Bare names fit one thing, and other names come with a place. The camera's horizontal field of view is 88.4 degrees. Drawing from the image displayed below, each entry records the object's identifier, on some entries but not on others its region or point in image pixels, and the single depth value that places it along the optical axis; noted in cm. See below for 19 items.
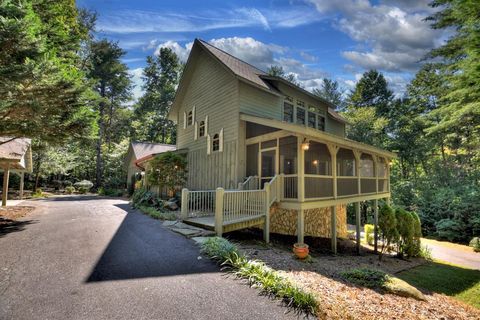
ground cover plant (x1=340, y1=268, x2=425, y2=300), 542
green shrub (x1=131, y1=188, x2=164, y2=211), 1213
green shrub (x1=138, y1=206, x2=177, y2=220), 944
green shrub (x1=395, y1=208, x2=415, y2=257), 1049
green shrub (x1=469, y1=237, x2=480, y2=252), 1350
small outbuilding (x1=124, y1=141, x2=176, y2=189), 2373
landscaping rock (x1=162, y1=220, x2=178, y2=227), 839
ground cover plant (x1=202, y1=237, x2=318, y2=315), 383
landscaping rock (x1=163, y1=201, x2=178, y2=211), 1145
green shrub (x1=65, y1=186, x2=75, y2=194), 2580
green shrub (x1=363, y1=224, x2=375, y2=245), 1438
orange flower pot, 686
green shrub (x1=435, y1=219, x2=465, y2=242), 1596
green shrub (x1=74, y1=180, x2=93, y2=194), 2574
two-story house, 870
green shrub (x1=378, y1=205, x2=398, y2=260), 994
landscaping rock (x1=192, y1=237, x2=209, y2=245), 641
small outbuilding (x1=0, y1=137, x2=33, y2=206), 1213
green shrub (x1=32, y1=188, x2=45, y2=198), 2095
